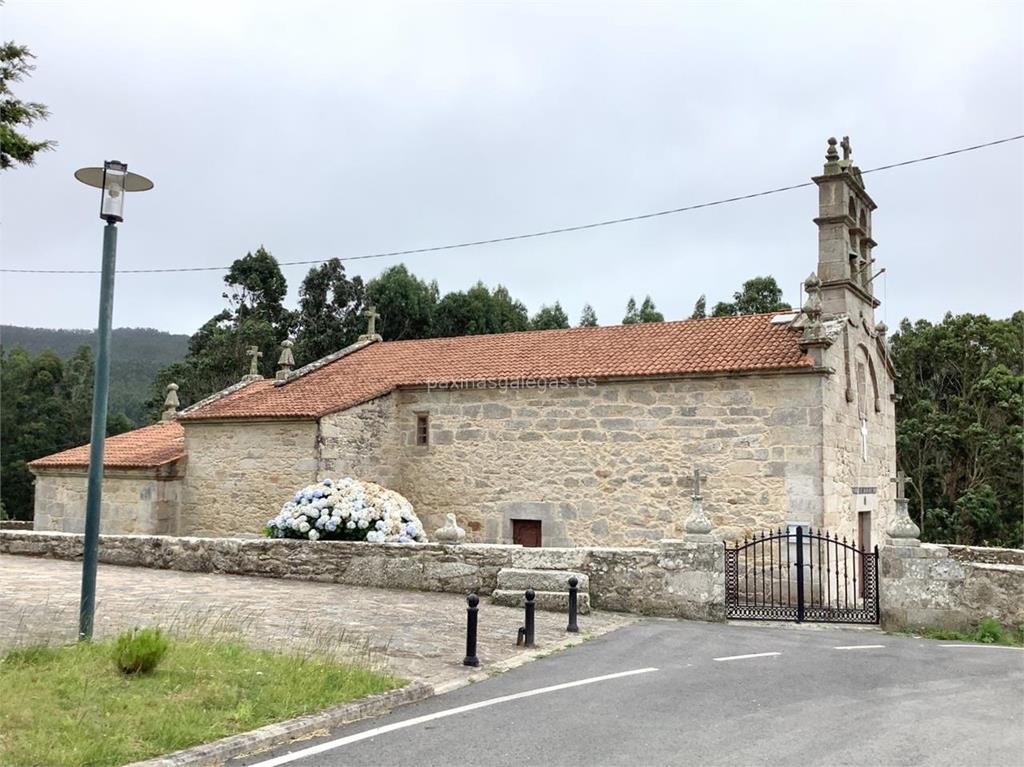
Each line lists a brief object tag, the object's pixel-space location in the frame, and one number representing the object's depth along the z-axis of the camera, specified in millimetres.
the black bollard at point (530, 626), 9713
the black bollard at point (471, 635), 8564
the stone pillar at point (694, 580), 12258
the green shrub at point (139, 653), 6664
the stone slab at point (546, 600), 12273
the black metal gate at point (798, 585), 12438
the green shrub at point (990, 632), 10938
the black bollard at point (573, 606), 10820
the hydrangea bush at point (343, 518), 14891
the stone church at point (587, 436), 16328
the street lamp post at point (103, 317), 7961
